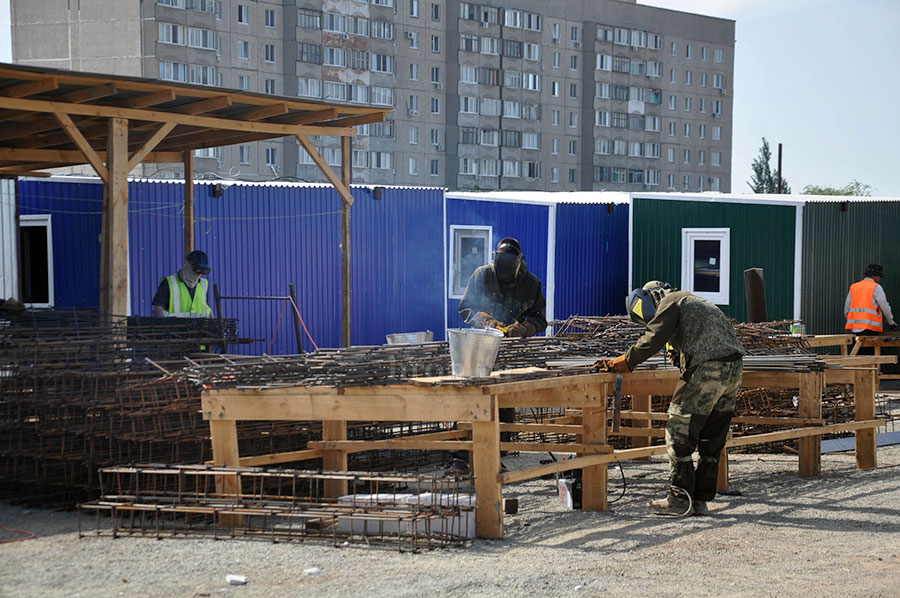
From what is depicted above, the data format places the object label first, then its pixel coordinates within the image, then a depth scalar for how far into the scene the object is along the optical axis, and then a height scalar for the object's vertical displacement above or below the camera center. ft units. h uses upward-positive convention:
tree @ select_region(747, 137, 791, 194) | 307.99 +20.11
